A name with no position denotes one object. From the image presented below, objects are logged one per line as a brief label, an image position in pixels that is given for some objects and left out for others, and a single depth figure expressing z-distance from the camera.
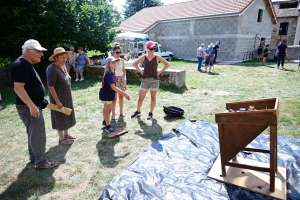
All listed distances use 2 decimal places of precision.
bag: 5.08
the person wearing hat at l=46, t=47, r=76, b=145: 3.29
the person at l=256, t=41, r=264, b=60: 18.58
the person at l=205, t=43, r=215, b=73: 11.93
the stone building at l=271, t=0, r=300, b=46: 26.14
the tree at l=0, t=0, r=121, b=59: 8.56
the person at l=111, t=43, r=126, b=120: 4.88
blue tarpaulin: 2.46
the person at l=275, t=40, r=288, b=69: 12.30
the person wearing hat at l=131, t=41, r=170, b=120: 4.67
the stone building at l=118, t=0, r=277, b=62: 17.69
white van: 18.13
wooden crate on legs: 2.36
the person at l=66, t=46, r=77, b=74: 10.02
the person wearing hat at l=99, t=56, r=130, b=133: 3.89
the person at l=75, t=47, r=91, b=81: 9.91
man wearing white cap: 2.59
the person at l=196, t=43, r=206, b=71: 12.46
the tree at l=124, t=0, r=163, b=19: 43.72
